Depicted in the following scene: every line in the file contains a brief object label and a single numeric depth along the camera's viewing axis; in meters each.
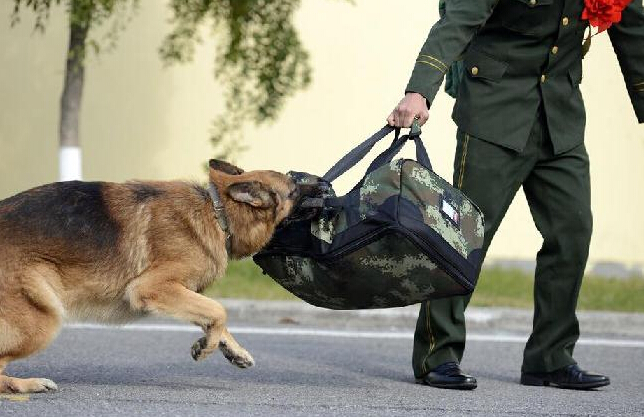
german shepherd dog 9.98
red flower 11.37
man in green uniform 11.55
